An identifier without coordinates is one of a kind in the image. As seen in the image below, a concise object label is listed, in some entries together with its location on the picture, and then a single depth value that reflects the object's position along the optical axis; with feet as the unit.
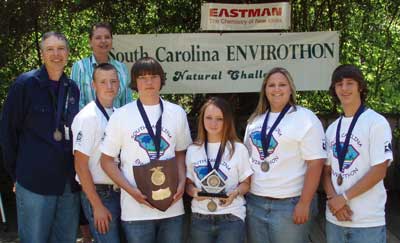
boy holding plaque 10.96
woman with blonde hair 11.21
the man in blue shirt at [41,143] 11.66
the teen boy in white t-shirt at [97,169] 11.16
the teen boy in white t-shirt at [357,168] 10.75
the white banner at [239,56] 21.24
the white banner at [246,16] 21.22
